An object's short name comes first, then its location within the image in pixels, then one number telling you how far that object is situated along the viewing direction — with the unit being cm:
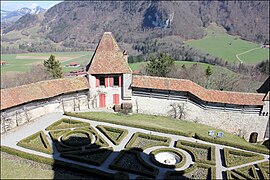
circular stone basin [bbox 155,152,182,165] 2672
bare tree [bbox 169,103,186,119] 3997
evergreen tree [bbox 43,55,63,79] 5444
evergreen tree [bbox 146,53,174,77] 6319
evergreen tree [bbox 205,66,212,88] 5950
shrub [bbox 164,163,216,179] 2361
